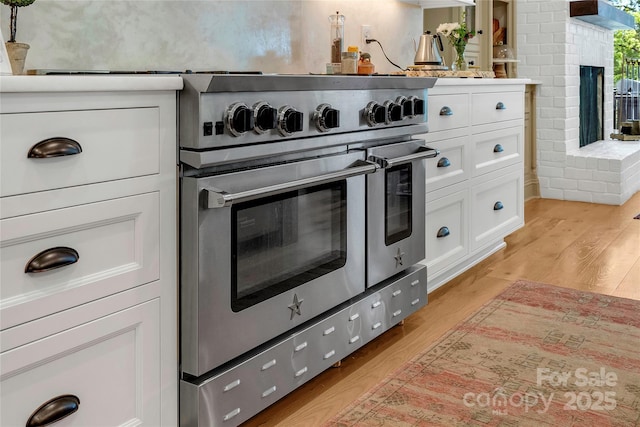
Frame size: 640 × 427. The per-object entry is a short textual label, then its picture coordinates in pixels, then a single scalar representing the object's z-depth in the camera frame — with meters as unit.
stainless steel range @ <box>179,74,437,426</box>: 1.57
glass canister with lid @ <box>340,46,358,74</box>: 2.73
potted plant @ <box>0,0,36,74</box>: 1.59
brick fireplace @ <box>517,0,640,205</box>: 5.30
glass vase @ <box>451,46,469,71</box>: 3.64
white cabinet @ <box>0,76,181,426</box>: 1.24
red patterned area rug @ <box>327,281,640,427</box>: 1.87
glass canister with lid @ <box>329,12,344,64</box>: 2.93
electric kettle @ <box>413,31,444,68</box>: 3.25
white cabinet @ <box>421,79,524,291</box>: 2.84
